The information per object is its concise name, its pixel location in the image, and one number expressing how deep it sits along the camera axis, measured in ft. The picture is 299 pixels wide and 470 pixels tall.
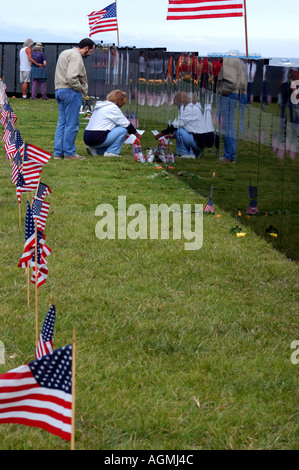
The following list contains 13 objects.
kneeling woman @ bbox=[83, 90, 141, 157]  86.53
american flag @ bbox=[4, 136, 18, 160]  59.16
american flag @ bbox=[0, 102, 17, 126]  70.96
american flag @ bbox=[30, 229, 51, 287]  29.44
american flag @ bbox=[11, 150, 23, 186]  48.57
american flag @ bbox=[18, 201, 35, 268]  30.38
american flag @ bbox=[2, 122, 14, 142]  61.49
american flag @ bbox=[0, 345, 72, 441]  17.09
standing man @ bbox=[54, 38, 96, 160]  80.37
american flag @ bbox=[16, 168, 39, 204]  39.42
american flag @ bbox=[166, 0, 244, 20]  61.99
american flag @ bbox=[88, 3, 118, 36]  136.59
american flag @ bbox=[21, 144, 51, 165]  38.58
